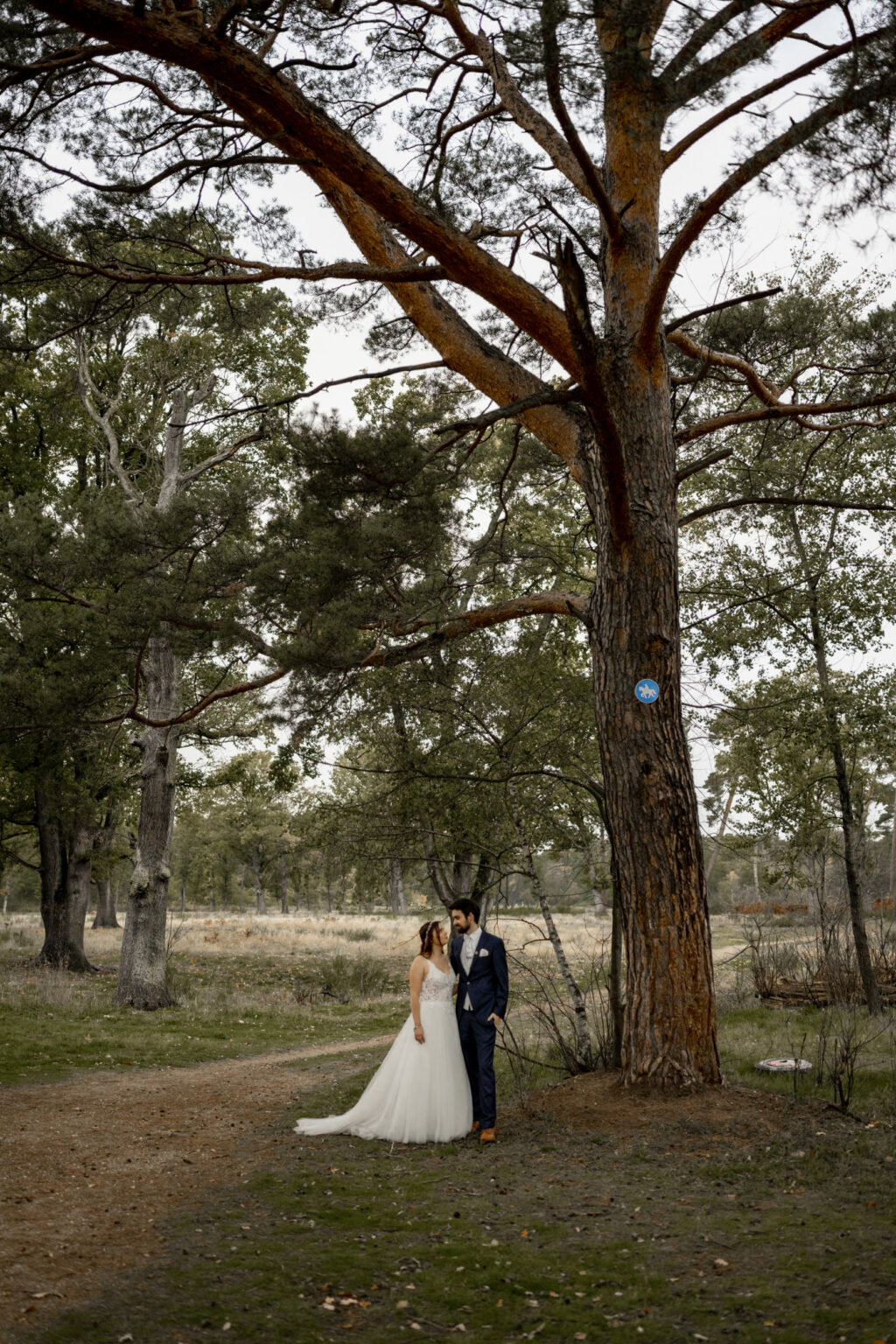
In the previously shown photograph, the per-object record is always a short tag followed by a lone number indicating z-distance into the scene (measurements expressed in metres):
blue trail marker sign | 6.95
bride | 6.78
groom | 6.95
